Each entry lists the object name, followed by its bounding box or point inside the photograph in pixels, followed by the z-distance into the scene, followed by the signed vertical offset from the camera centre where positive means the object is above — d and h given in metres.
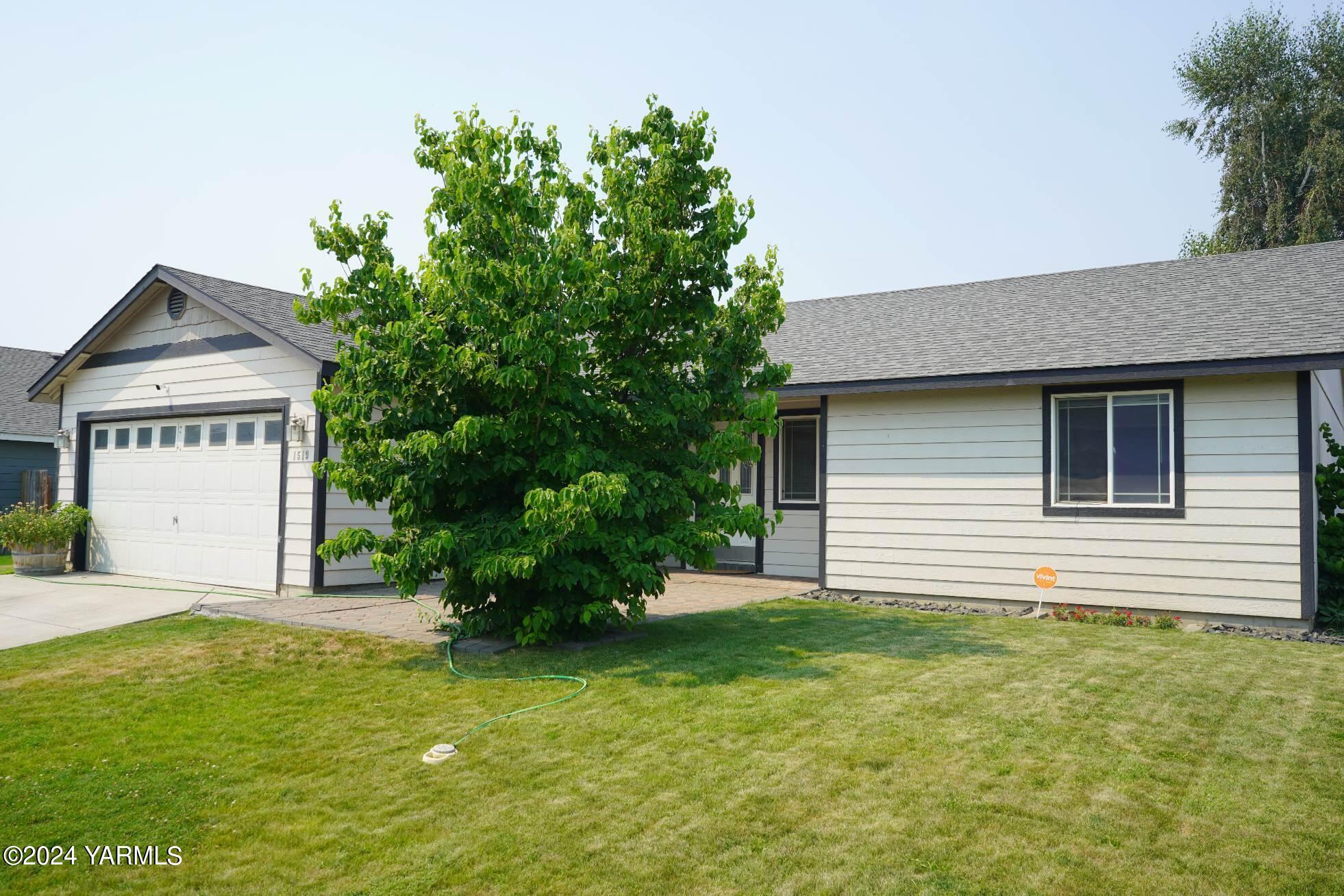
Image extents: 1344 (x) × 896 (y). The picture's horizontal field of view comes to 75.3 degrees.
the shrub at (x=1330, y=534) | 9.03 -0.41
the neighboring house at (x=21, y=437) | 20.06 +0.75
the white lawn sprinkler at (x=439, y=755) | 4.61 -1.48
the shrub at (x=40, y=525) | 13.12 -0.85
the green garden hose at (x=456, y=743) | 4.64 -1.47
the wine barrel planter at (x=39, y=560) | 13.30 -1.38
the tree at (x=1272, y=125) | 24.73 +11.12
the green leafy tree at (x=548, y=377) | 6.68 +0.85
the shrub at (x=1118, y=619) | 8.55 -1.29
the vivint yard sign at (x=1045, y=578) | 9.11 -0.92
